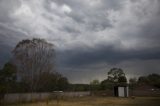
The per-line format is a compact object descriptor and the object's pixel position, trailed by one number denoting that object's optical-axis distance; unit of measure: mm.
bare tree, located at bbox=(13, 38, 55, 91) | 32894
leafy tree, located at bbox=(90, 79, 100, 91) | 54916
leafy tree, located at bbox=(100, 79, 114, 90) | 53738
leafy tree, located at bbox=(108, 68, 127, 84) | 61350
